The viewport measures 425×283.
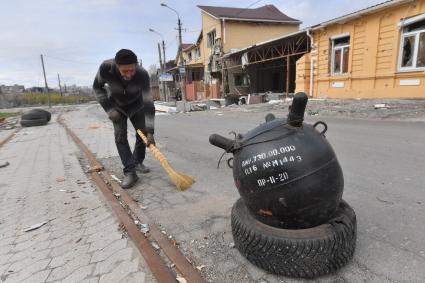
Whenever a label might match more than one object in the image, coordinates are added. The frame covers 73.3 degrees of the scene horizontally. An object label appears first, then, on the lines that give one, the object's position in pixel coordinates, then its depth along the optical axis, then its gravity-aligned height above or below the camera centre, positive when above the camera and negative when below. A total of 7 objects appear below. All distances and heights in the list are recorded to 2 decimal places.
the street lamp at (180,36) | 24.00 +4.37
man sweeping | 3.75 -0.14
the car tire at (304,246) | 1.78 -1.02
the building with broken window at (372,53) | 10.55 +1.19
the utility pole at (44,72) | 44.21 +3.37
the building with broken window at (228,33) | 26.55 +5.06
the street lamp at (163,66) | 35.04 +2.81
